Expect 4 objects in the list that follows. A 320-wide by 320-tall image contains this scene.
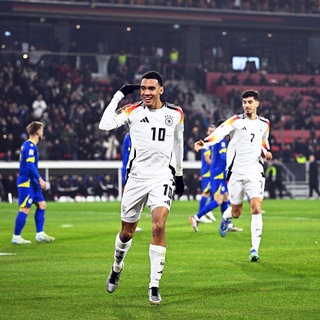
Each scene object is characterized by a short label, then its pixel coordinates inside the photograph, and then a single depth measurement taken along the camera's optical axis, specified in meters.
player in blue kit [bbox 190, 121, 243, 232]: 22.69
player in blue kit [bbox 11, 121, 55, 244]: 19.16
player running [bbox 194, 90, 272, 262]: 16.38
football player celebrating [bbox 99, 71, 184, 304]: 11.16
